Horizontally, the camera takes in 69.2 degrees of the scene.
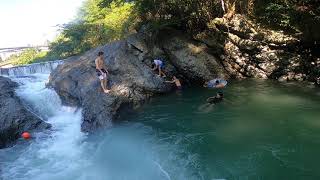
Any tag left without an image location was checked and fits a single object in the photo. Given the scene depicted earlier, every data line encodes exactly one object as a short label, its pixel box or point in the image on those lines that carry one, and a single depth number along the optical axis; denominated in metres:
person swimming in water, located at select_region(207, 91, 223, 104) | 9.03
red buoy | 8.26
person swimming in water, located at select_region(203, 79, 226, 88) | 10.71
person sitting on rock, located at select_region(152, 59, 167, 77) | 10.92
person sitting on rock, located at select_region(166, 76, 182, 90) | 11.09
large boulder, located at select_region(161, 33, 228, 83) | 11.40
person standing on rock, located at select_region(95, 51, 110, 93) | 9.38
